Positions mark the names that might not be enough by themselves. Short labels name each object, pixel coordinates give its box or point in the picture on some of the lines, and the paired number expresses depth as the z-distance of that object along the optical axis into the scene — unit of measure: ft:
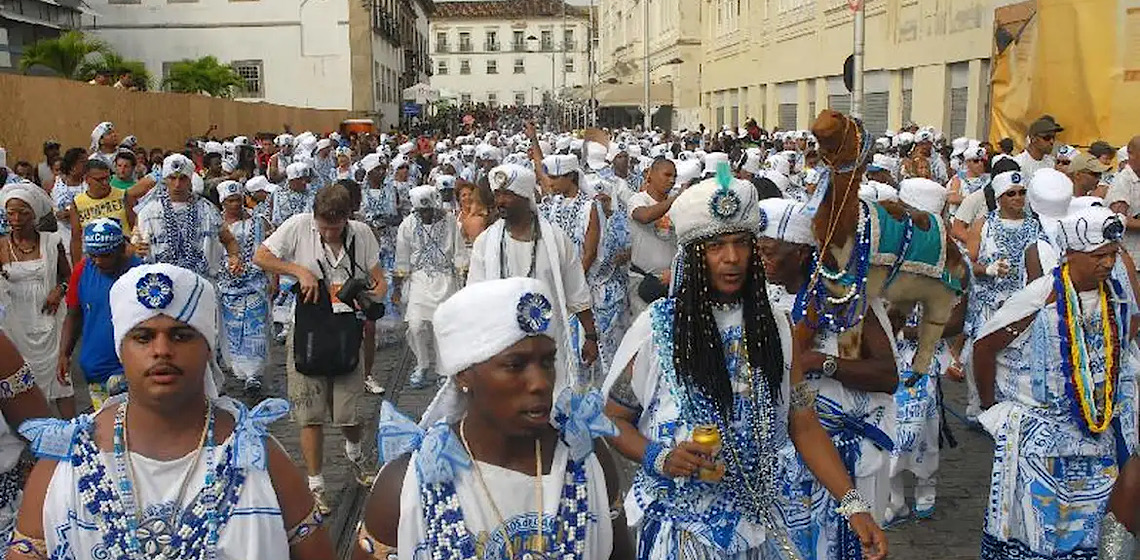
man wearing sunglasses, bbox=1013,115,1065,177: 38.81
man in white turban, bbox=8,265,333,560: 9.30
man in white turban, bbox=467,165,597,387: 22.63
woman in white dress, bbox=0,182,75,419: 23.66
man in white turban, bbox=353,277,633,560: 8.79
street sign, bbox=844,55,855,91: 60.79
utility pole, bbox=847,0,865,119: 57.52
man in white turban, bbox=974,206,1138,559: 15.43
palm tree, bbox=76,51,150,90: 108.99
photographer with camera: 21.61
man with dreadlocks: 11.51
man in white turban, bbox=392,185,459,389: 33.35
